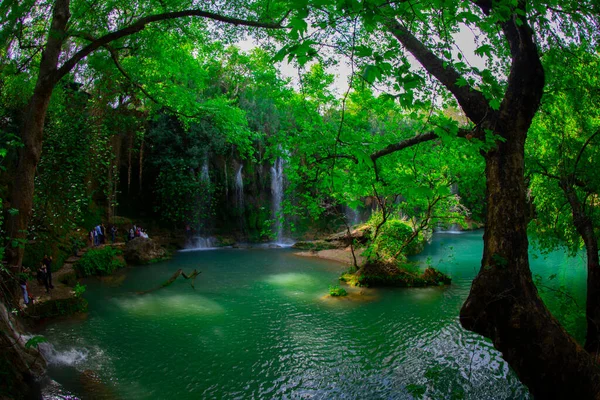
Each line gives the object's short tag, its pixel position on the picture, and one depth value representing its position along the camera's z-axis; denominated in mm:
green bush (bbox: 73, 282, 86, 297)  10422
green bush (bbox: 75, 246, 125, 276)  14133
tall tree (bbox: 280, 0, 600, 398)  4047
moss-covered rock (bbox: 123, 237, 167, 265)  16967
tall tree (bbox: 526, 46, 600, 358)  5348
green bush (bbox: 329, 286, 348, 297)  11797
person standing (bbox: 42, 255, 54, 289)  10492
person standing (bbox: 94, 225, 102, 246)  17859
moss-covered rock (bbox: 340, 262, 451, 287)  12984
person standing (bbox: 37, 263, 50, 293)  10305
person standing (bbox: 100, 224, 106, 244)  18391
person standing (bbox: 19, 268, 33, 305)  8899
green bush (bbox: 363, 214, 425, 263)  13852
